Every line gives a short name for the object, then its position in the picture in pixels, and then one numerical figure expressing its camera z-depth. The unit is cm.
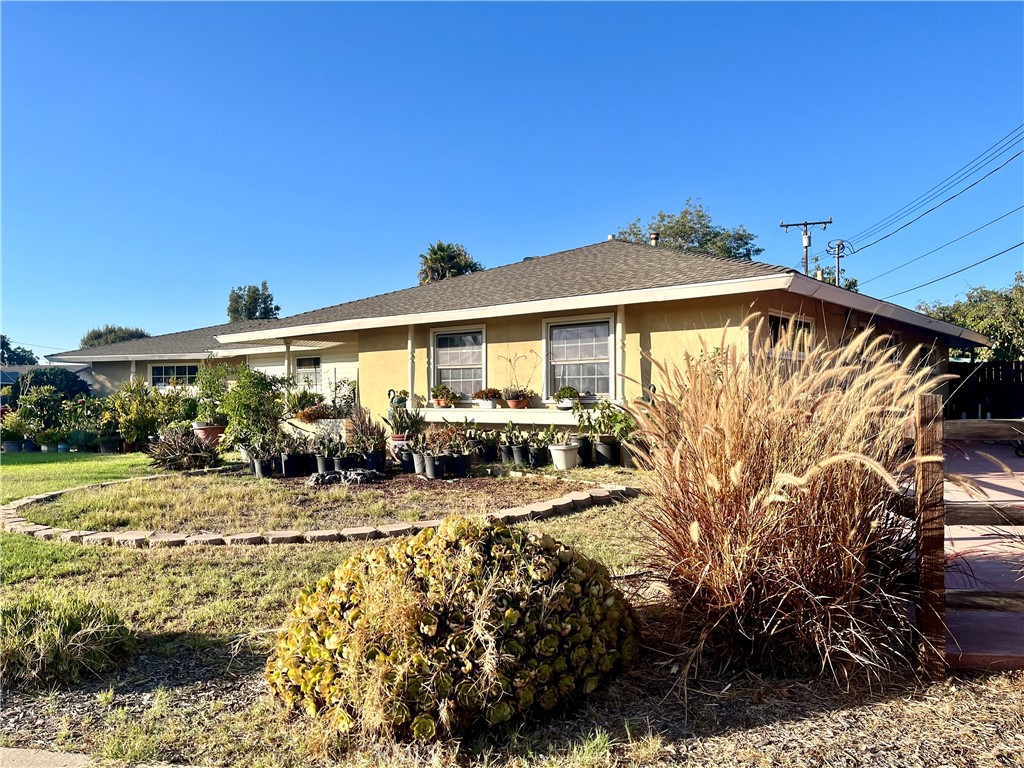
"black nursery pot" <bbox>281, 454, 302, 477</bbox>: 870
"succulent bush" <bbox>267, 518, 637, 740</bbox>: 192
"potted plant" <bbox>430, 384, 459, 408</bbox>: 1103
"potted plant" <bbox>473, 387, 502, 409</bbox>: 1039
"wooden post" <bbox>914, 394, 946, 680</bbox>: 220
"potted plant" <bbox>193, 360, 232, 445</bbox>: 1151
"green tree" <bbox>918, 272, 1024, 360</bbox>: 1998
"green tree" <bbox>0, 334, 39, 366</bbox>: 5696
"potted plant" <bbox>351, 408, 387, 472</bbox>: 879
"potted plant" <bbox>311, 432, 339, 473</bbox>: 867
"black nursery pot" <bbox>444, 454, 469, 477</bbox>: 821
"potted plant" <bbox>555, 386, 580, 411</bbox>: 948
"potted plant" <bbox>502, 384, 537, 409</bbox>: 1012
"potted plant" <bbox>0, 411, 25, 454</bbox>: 1481
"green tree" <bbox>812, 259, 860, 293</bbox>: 3450
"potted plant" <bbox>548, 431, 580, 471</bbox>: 880
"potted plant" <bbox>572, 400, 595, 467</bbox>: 898
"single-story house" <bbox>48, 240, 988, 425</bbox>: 863
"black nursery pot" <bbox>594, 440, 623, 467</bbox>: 888
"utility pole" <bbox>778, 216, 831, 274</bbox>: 2867
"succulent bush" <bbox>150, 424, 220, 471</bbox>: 962
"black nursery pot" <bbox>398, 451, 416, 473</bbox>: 880
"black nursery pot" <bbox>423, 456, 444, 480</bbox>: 811
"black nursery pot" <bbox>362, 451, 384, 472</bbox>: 877
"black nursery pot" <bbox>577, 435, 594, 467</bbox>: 898
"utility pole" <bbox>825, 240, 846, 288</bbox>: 3200
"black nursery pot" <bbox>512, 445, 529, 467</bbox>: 921
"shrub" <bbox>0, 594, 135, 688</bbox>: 245
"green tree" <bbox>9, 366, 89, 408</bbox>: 2400
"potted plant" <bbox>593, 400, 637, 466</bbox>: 866
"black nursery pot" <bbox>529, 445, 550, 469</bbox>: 921
